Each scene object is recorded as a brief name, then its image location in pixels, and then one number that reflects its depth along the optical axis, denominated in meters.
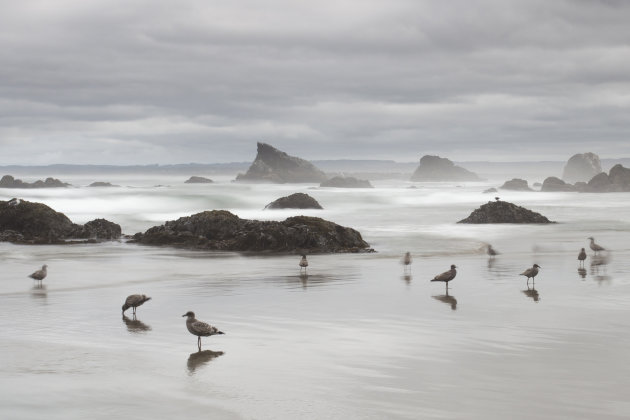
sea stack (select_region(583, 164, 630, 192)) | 112.12
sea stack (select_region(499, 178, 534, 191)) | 138.04
